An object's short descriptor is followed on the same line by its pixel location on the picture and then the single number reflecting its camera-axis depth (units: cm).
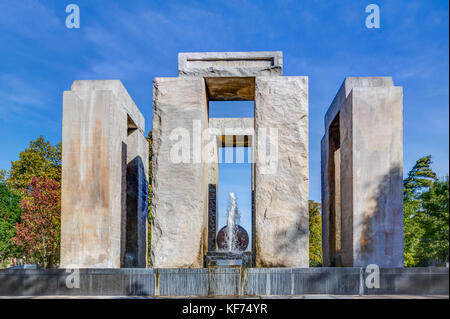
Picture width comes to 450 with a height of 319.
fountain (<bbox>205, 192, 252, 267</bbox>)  1398
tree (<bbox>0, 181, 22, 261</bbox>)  2164
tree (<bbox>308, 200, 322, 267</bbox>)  2456
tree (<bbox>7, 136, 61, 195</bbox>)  2431
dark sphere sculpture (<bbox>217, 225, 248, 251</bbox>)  1397
